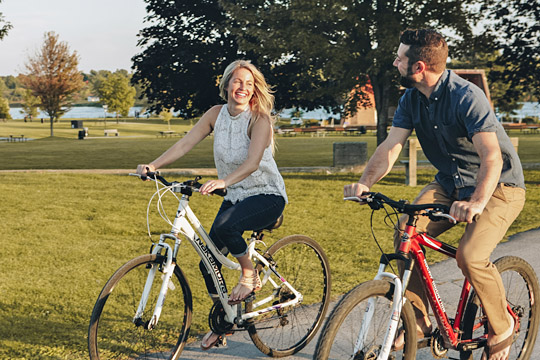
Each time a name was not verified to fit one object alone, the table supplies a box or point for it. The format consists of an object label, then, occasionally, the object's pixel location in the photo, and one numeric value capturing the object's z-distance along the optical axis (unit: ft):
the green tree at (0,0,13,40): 73.15
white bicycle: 12.10
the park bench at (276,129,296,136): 168.04
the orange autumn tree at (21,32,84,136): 214.28
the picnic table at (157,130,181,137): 174.79
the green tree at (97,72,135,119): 298.56
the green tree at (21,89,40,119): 315.37
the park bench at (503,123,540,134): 171.22
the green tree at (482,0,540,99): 61.31
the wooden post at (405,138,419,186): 49.34
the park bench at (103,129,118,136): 186.80
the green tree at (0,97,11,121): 311.68
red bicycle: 9.87
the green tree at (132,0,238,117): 84.43
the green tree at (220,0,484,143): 67.46
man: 11.02
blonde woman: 13.34
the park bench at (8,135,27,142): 155.53
